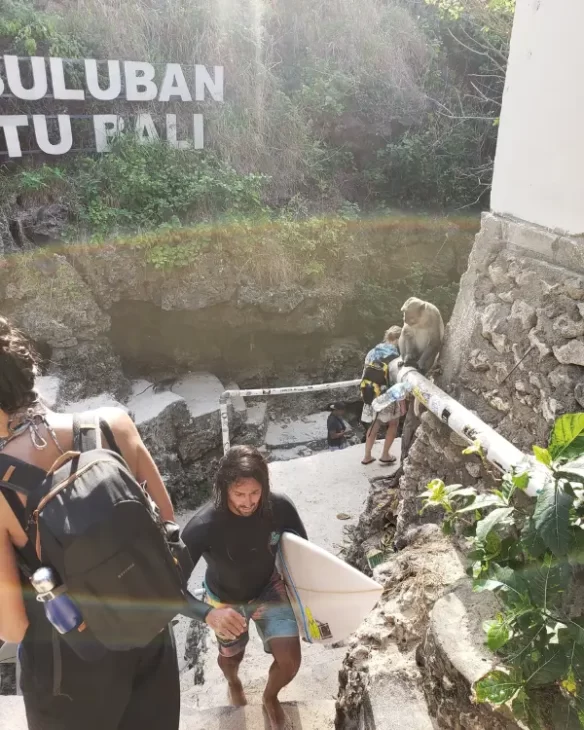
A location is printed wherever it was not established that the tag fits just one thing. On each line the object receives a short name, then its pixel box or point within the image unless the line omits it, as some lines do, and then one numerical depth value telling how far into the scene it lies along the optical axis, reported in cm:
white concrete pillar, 213
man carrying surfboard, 197
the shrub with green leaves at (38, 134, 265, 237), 872
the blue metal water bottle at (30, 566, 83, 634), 119
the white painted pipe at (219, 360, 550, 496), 167
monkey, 325
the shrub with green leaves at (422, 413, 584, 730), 138
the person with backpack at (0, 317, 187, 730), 119
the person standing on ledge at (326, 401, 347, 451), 858
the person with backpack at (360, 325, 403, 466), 424
